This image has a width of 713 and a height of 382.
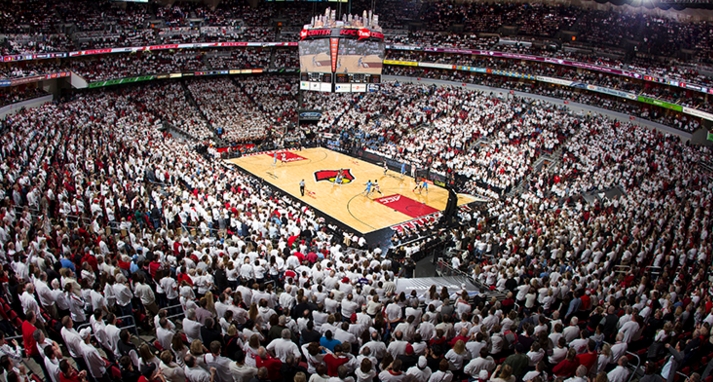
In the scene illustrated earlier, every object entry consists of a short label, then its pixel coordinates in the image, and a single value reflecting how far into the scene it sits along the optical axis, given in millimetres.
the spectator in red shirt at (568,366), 6637
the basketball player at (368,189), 28212
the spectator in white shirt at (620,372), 6387
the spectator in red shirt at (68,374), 5324
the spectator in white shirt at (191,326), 7270
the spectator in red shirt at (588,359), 6859
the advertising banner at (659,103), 31062
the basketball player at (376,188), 28948
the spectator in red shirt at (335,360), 6246
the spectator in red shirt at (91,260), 9605
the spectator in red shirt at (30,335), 6309
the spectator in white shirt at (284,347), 6517
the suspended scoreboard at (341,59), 31516
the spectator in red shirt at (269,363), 6066
